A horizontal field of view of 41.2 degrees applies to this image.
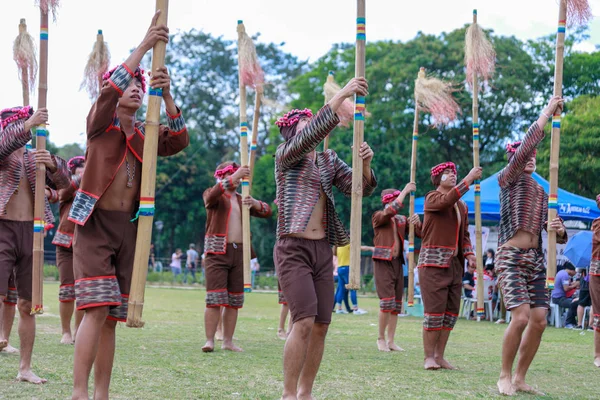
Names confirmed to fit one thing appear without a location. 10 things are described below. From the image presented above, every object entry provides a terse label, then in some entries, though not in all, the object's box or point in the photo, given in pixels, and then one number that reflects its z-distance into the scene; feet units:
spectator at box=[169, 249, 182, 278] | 119.80
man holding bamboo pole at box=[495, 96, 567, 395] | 23.98
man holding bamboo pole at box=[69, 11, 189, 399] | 17.17
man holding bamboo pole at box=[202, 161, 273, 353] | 33.22
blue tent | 62.03
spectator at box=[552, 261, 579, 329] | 57.81
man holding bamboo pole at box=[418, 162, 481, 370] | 29.89
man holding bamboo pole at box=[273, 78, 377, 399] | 19.67
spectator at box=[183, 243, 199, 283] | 120.13
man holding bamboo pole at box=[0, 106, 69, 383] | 22.98
